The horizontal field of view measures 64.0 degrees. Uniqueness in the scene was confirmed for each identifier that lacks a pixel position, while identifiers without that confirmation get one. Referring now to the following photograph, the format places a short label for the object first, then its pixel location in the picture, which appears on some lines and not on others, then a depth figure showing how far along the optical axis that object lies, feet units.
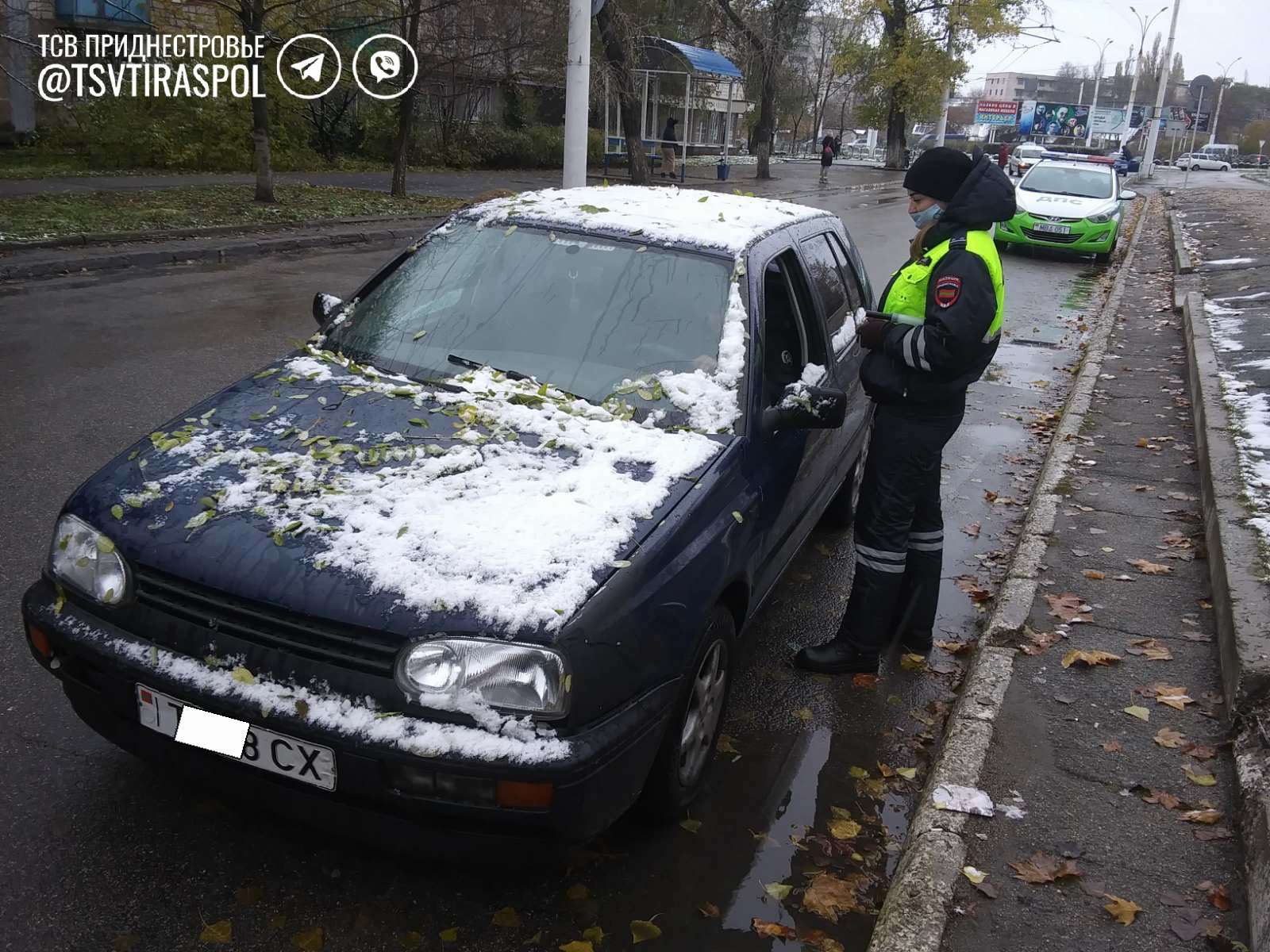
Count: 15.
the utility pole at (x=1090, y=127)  250.57
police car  56.24
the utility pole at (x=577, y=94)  41.19
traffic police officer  12.15
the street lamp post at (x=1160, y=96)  153.70
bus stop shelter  98.37
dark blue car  7.86
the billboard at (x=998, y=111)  251.39
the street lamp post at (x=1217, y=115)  320.17
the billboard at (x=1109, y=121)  262.47
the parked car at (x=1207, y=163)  252.62
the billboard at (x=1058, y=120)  263.49
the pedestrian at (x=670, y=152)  102.37
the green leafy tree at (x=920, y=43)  142.31
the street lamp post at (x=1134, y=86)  205.26
